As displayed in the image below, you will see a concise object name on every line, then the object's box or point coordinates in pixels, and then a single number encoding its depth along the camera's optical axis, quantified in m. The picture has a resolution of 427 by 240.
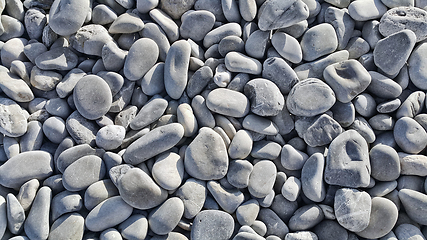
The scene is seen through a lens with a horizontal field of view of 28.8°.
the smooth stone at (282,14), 1.00
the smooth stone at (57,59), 1.01
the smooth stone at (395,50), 1.00
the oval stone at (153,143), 0.98
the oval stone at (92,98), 1.00
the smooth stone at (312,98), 0.99
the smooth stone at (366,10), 1.03
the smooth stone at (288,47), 1.01
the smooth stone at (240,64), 1.01
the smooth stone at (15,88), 1.00
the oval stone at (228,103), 0.99
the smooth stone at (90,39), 1.02
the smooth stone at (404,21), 1.01
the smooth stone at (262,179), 0.98
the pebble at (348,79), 0.99
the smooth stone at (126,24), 1.02
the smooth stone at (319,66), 1.01
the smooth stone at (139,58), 1.01
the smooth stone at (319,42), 1.02
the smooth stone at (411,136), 0.98
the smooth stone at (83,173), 0.97
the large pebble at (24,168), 0.97
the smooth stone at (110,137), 0.98
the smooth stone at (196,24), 1.03
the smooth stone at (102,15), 1.03
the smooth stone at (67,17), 1.00
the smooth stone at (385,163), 0.98
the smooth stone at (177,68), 1.01
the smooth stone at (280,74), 1.00
